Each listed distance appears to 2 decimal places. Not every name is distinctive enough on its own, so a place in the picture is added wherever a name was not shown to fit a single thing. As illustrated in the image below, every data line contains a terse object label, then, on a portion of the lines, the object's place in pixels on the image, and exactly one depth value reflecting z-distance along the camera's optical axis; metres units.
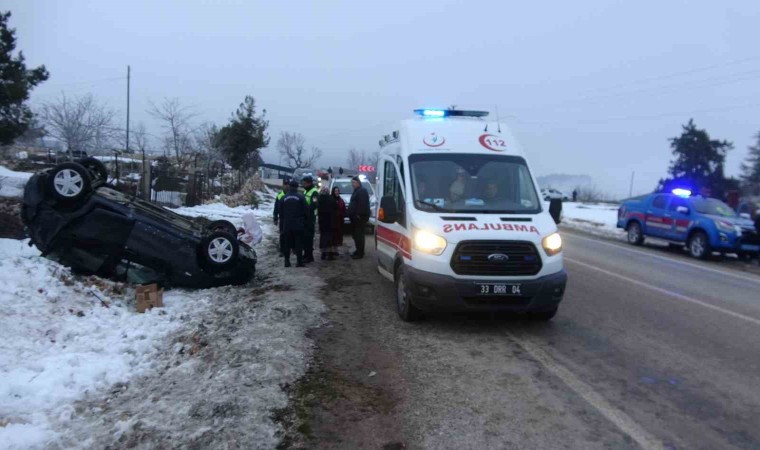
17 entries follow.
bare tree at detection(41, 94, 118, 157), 35.97
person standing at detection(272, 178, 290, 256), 11.25
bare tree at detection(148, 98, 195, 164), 39.25
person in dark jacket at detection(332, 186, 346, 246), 12.86
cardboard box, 7.88
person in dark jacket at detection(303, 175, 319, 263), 11.87
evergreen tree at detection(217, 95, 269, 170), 42.06
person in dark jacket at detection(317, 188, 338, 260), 12.46
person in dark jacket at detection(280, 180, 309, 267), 10.93
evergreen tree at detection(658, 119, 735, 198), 50.88
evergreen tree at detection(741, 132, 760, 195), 53.00
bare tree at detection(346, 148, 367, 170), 102.03
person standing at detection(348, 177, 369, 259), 12.57
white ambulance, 6.73
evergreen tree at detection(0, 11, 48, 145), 17.67
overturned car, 8.38
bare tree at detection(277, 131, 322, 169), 91.69
